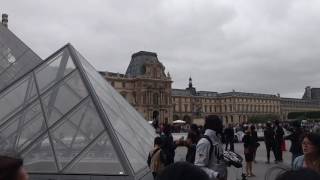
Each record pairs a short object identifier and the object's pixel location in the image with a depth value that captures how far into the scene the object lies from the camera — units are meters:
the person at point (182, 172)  1.06
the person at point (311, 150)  2.45
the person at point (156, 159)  4.87
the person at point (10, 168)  1.20
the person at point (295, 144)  5.98
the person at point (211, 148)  3.30
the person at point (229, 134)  12.63
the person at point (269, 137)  9.87
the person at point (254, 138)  8.60
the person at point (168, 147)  5.24
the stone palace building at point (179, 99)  75.83
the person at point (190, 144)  5.00
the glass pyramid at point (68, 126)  5.00
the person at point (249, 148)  7.54
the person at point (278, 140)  9.48
